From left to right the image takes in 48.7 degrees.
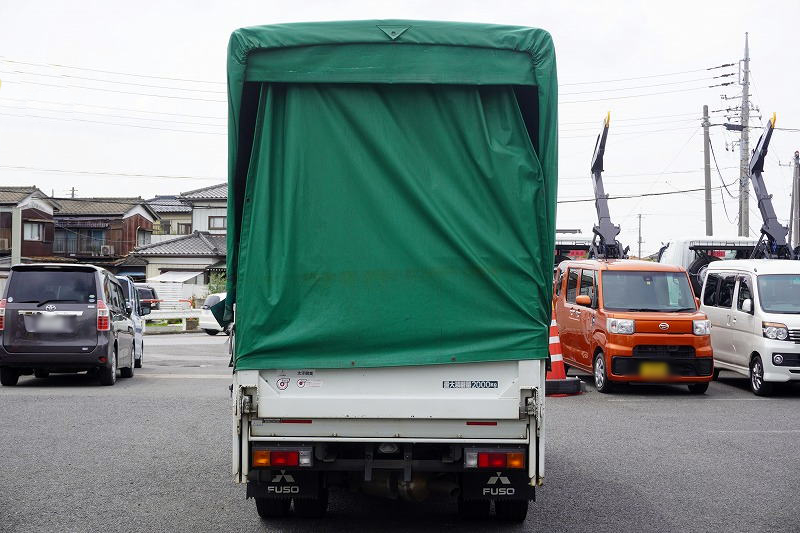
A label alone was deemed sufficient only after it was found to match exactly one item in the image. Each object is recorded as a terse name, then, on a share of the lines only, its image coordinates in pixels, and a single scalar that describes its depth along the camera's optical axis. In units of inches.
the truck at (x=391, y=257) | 206.2
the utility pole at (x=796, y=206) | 1309.1
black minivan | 531.5
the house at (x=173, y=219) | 2359.4
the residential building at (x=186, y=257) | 1959.9
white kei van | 523.2
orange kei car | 525.7
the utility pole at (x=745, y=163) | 1317.7
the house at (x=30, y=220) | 2007.9
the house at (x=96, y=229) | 2174.0
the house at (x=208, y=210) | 2044.8
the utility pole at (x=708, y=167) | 1346.0
